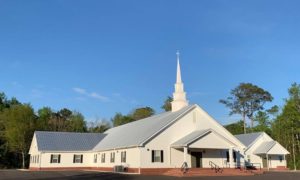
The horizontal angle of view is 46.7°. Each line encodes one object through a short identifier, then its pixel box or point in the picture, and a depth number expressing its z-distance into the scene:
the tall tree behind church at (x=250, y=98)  79.12
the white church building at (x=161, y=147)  34.03
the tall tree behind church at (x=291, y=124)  57.33
